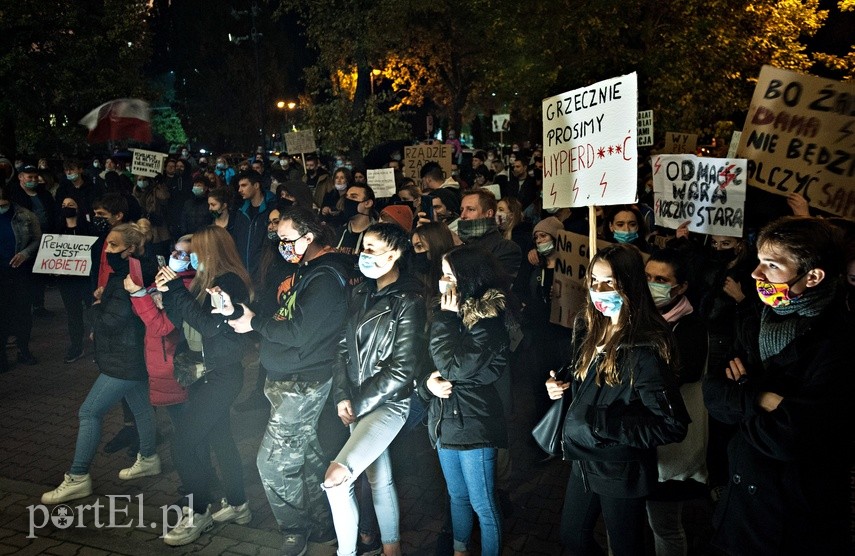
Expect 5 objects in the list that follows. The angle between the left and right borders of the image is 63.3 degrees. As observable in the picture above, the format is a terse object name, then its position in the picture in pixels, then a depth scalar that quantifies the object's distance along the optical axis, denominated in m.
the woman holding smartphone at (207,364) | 4.60
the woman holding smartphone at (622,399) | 3.20
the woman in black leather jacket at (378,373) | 4.09
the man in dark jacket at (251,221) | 8.49
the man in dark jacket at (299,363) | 4.26
